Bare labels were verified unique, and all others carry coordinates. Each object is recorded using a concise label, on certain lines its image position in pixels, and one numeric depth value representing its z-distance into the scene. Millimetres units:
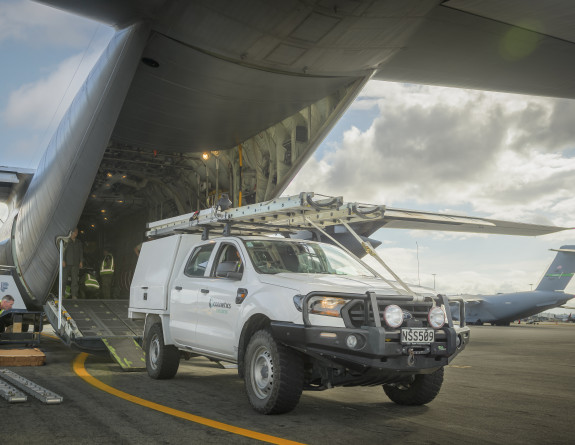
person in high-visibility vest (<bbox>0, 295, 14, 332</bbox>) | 12352
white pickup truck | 5305
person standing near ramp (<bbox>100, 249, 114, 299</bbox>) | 24094
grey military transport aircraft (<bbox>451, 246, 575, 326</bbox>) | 40062
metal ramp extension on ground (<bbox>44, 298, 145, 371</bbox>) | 9852
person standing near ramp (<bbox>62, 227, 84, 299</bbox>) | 16122
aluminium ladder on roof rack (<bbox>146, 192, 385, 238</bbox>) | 6410
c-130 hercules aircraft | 10633
